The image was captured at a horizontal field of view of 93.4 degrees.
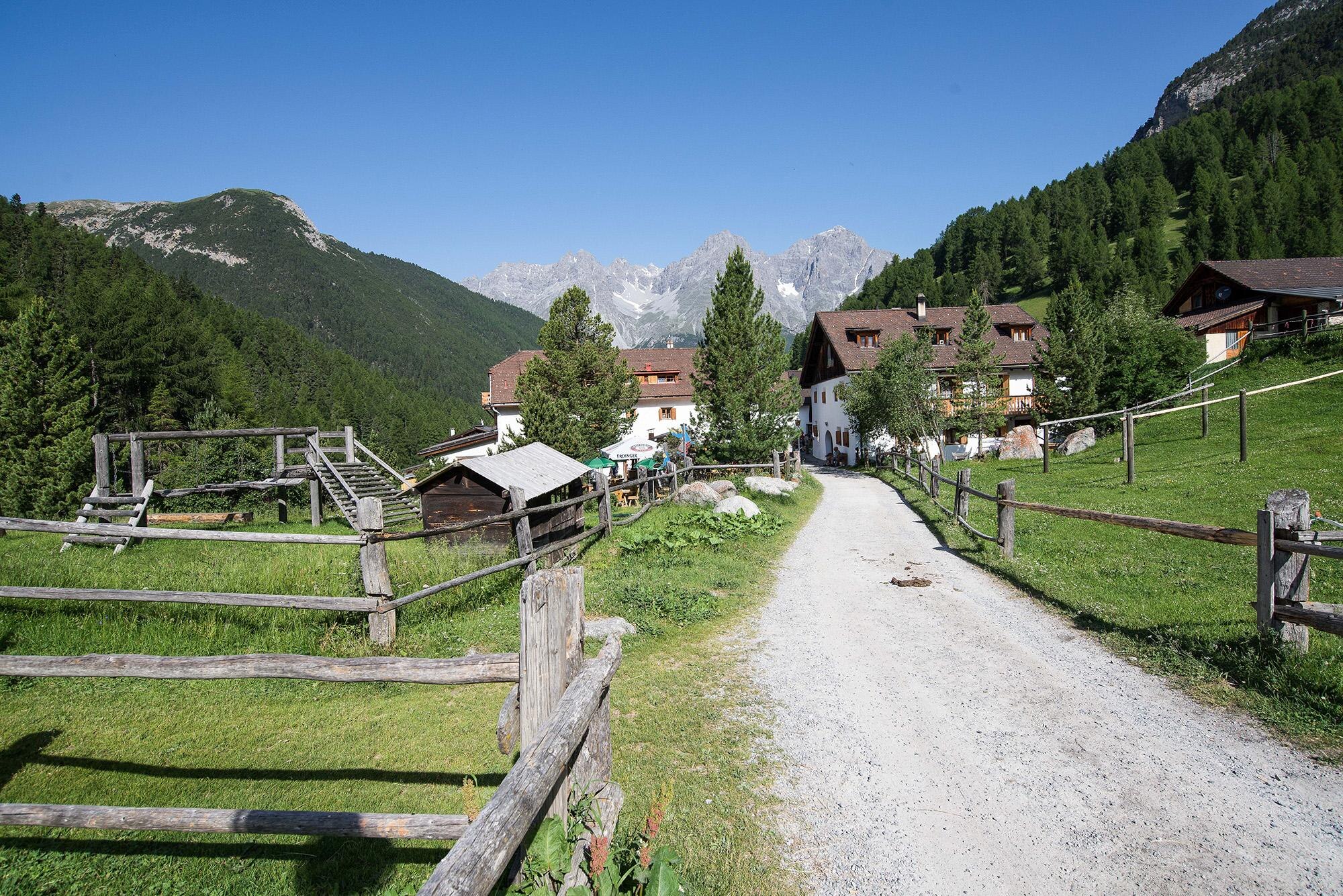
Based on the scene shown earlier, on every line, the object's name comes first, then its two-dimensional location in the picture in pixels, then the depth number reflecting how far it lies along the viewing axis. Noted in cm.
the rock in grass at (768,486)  2259
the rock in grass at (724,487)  2132
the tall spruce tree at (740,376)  2817
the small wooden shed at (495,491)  1359
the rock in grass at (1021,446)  3488
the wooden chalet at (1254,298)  3812
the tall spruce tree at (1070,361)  3416
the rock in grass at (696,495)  1886
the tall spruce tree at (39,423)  3447
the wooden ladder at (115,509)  1266
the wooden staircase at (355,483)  1950
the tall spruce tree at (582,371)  2978
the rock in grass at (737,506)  1622
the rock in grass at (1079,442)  2875
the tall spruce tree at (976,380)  3772
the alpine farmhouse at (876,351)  4403
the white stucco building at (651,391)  4954
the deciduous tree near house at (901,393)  3356
